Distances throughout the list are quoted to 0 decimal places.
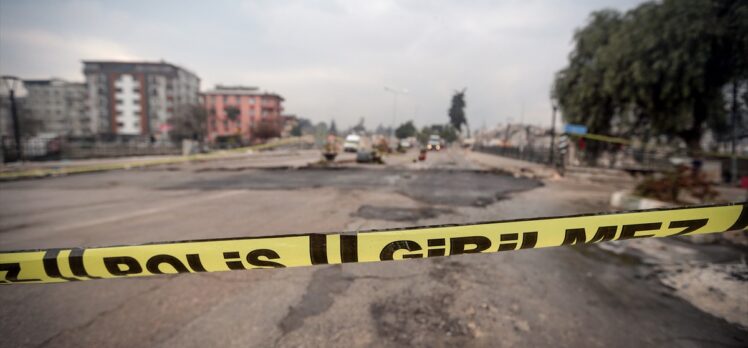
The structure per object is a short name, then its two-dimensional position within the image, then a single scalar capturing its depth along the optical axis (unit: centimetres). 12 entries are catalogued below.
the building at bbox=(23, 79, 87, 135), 7525
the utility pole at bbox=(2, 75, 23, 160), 1393
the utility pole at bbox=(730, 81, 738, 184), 1245
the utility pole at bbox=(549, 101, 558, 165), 1811
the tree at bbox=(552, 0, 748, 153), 1255
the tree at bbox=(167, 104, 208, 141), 5331
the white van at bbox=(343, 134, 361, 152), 3785
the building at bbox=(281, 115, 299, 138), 9871
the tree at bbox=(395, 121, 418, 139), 5609
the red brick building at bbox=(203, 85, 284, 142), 7906
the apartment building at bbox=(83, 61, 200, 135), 6856
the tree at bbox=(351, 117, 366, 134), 9994
